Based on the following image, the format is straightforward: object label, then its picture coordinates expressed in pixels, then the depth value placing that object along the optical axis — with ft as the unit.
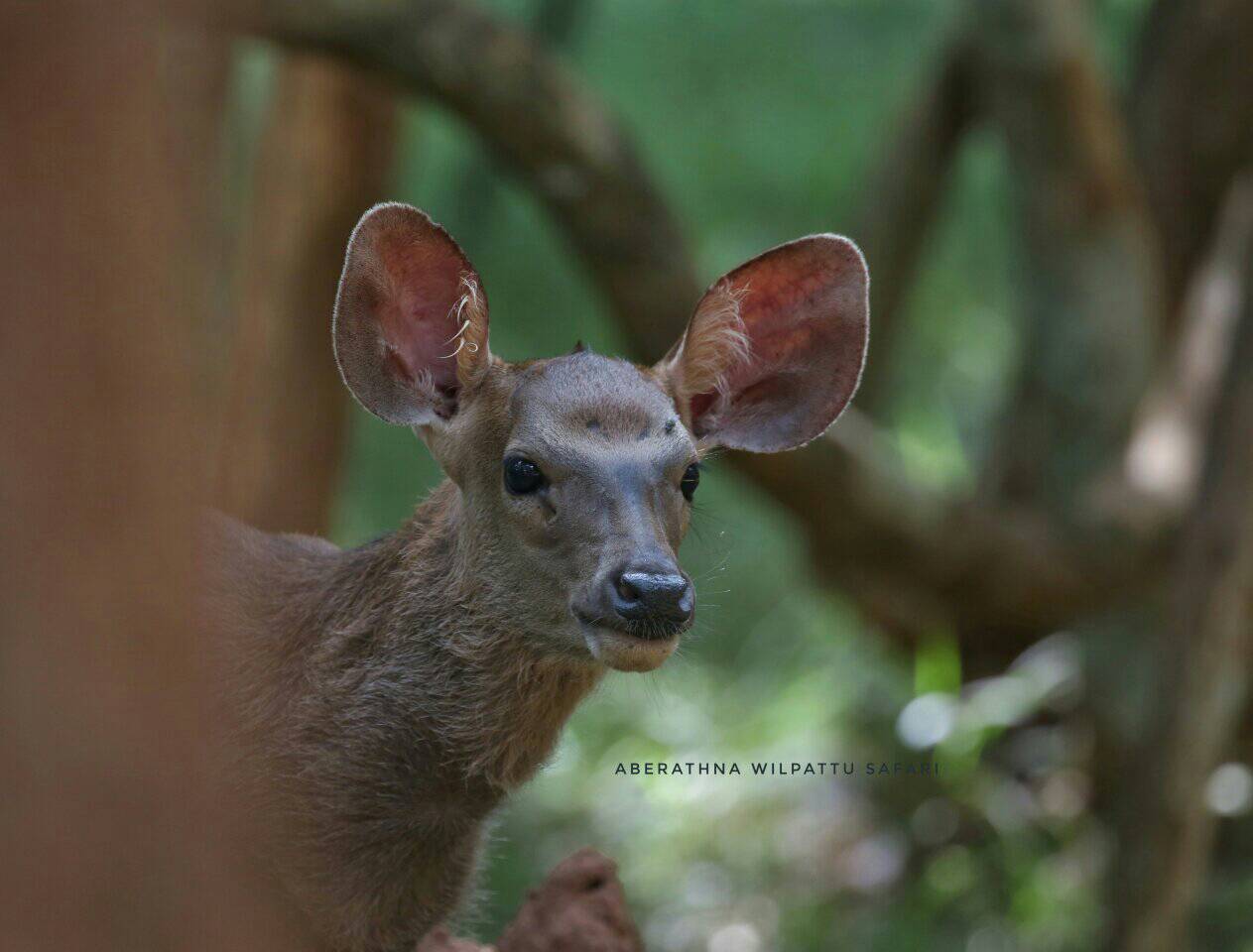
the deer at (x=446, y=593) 22.59
